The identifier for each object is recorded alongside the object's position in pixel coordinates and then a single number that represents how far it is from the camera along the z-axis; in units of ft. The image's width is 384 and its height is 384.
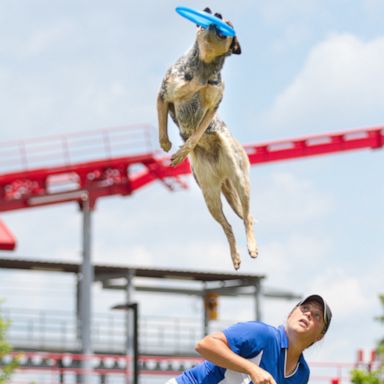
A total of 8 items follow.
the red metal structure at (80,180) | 128.36
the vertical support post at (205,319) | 152.15
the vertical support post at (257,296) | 163.22
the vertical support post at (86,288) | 142.10
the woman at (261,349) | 26.71
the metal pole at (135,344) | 73.36
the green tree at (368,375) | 95.45
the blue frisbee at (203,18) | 26.48
